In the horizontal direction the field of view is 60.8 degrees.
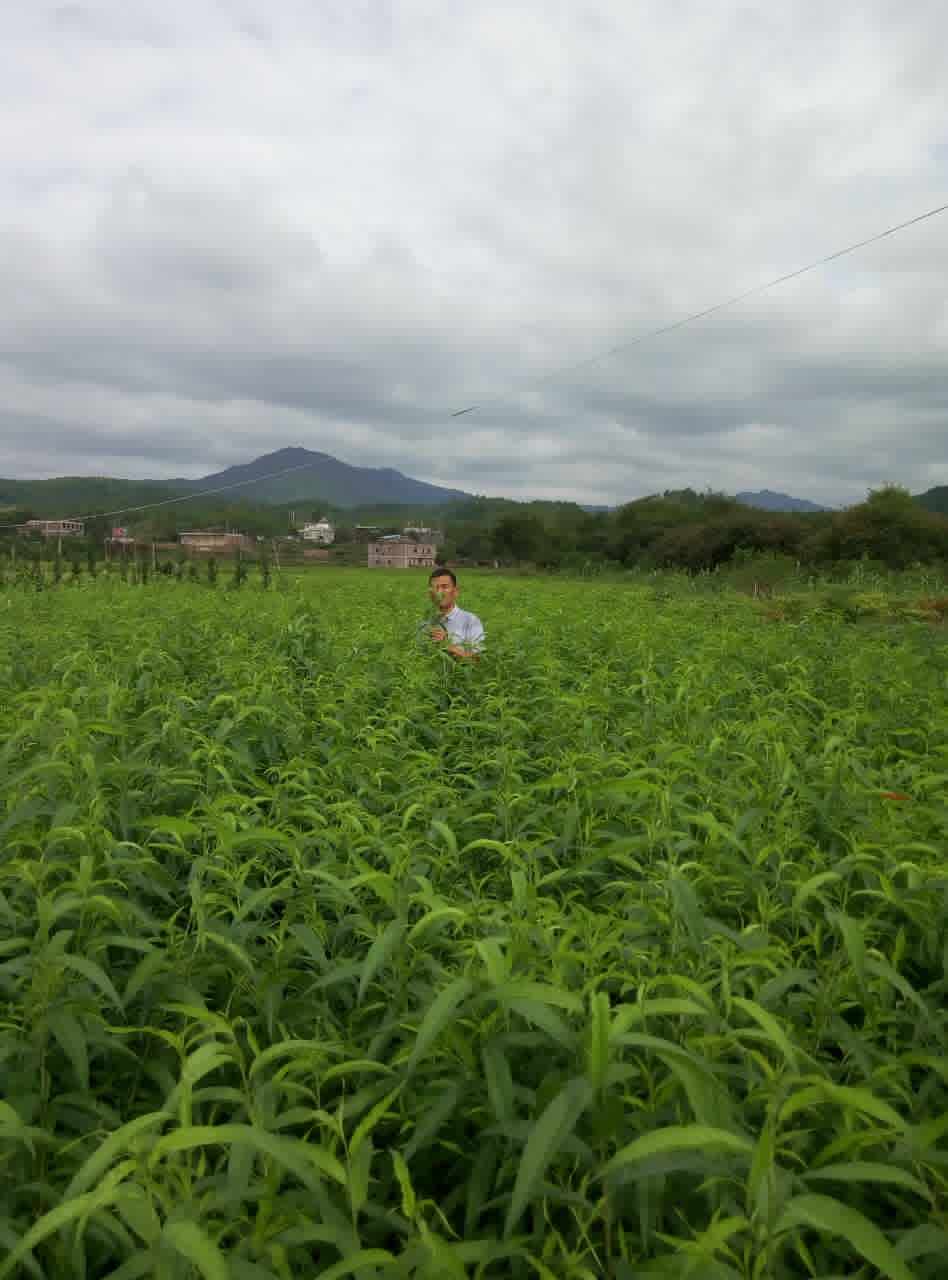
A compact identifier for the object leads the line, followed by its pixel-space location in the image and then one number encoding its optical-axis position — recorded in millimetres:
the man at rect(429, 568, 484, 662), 5823
